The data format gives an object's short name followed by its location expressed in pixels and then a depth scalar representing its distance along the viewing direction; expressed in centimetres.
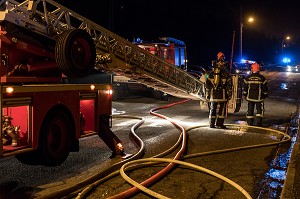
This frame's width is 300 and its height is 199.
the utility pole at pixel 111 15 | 2439
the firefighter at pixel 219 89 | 966
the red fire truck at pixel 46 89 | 510
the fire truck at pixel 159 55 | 1620
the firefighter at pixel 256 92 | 995
